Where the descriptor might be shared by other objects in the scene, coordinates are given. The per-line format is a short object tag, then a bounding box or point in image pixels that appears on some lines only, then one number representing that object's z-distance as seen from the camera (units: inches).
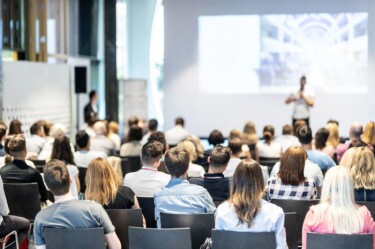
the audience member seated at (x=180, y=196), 189.2
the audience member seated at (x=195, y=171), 271.1
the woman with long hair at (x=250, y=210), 159.5
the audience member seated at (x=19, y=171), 238.7
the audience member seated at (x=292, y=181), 204.4
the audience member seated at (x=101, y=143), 355.3
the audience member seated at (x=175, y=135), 421.7
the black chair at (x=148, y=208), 211.3
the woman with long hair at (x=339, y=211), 157.9
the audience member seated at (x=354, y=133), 315.9
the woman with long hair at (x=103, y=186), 189.8
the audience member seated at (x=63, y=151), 259.1
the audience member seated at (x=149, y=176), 223.9
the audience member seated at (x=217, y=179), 210.8
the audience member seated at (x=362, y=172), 203.2
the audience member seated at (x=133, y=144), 358.9
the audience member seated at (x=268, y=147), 359.3
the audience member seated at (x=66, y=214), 169.6
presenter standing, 524.1
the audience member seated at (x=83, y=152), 291.3
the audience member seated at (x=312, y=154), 277.7
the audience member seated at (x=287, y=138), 367.6
